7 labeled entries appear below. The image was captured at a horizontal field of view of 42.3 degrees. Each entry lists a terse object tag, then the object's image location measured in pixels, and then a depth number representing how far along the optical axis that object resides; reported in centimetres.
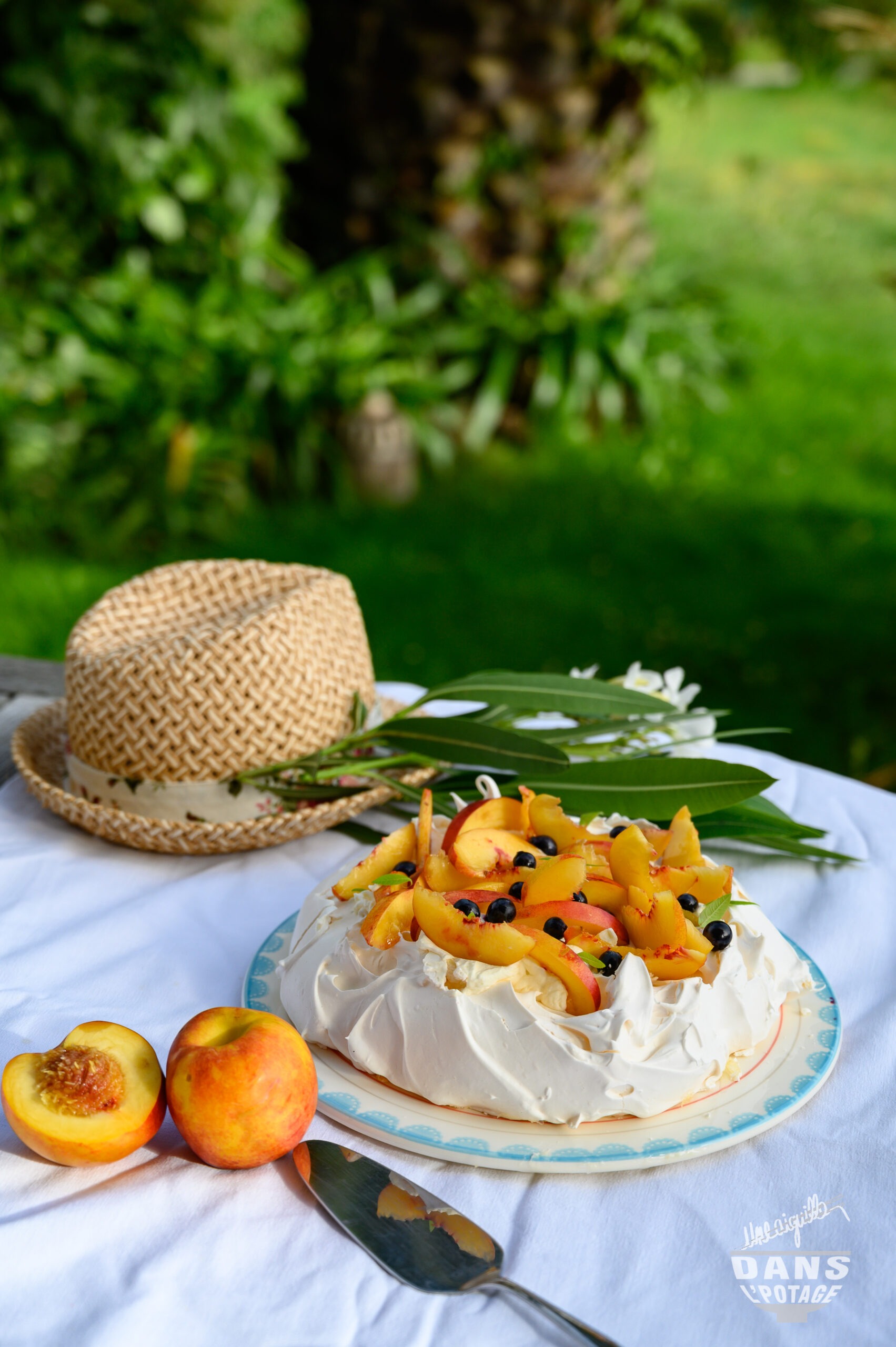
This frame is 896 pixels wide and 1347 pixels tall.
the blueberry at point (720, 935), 108
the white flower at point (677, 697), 164
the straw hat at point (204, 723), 151
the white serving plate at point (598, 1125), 96
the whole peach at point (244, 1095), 95
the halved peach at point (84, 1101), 96
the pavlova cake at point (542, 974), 99
